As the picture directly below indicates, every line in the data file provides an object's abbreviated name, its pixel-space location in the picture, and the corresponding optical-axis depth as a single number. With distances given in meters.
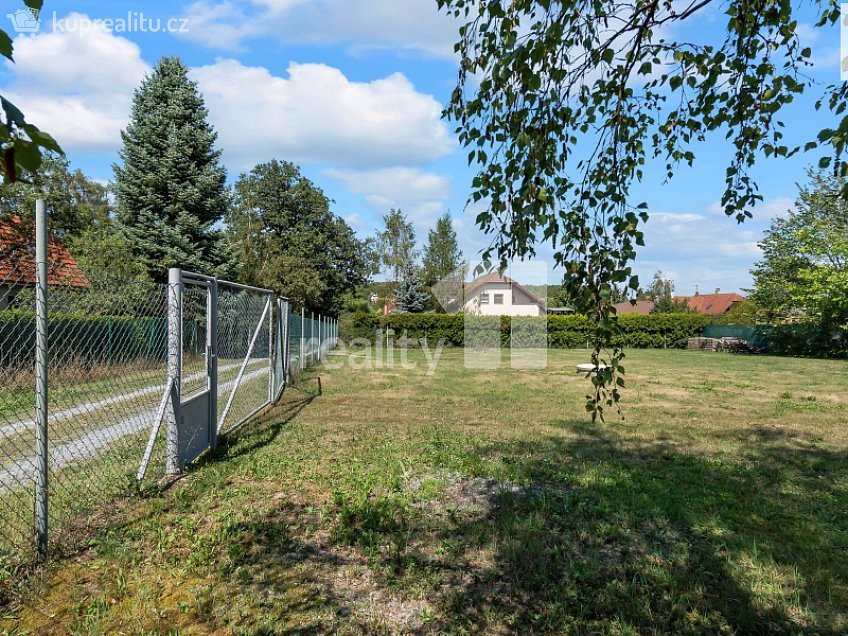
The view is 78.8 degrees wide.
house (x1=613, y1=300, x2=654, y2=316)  72.38
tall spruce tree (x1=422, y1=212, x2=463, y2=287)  50.72
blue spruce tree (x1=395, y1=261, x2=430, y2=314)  40.34
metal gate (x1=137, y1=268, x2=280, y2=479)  4.79
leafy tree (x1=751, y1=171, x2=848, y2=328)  25.75
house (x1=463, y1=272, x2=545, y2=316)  52.12
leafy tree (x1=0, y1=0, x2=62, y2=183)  1.20
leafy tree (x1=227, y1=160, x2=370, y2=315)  36.31
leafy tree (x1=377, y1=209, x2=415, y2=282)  48.50
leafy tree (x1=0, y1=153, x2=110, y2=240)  12.20
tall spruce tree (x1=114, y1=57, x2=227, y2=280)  17.41
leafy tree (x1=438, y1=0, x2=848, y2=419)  2.85
